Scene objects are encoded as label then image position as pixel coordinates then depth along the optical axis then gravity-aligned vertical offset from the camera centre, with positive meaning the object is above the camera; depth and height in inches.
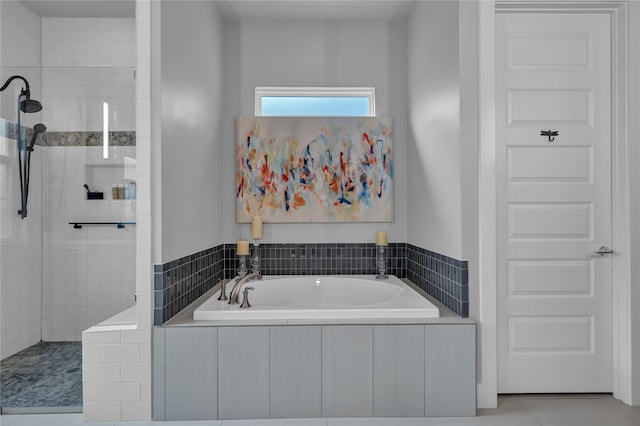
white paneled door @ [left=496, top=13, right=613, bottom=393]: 102.0 +3.4
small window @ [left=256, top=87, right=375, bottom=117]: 138.5 +34.4
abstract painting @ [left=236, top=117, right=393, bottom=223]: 136.6 +12.9
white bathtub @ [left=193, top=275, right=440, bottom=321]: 93.8 -20.4
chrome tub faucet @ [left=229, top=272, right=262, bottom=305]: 99.7 -17.2
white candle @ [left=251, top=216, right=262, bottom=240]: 133.2 -4.4
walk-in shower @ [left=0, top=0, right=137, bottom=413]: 97.3 -0.4
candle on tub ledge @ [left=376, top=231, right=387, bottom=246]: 133.0 -7.7
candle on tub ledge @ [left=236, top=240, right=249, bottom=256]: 132.0 -10.2
